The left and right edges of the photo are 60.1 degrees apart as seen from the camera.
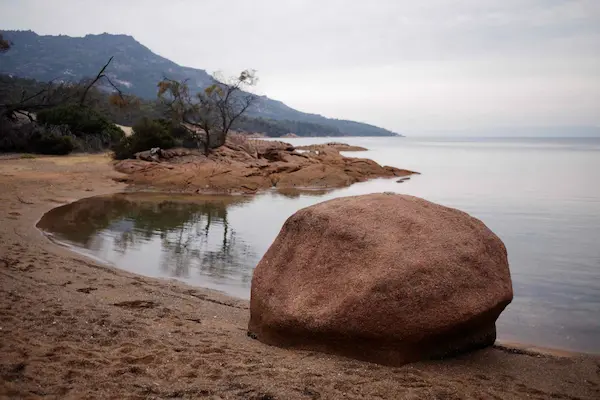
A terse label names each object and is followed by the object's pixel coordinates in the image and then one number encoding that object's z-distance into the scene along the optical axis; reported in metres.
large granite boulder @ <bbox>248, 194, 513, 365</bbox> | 4.59
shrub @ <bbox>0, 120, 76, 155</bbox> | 26.23
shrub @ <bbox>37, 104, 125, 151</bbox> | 30.67
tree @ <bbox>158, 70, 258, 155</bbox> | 32.41
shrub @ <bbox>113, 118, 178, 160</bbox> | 27.64
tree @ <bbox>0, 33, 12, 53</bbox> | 14.71
